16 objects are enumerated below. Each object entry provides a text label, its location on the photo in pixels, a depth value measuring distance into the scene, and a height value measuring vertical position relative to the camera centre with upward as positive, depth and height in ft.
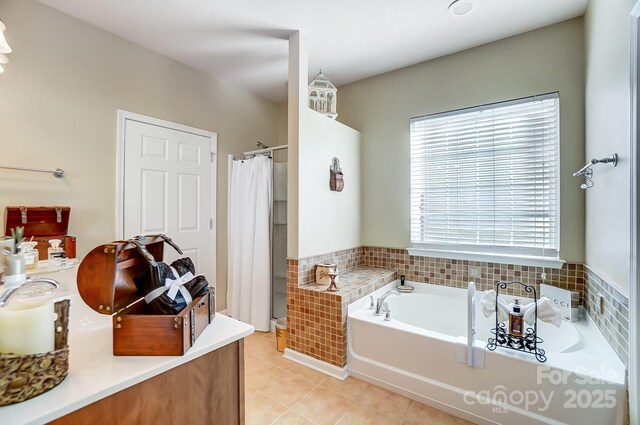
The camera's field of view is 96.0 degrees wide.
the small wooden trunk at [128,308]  2.52 -0.92
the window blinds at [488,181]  7.82 +0.96
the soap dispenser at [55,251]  5.73 -0.82
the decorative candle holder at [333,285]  7.65 -1.94
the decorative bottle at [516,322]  5.75 -2.19
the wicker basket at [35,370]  1.94 -1.13
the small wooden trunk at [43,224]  5.97 -0.27
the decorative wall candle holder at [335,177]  9.18 +1.14
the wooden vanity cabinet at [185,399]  2.27 -1.69
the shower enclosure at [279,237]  10.25 -0.89
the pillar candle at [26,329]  2.01 -0.84
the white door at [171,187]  8.29 +0.79
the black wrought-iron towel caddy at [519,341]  5.47 -2.54
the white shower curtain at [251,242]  9.91 -1.06
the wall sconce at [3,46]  4.05 +2.35
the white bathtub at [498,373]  4.85 -3.16
